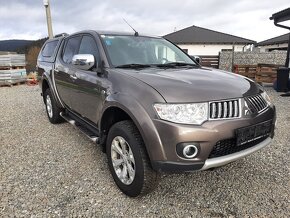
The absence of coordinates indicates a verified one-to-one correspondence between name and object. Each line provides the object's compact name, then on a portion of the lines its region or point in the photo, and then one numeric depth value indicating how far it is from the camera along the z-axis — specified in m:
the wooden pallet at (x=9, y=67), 12.64
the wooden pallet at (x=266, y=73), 11.62
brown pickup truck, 2.29
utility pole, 12.45
